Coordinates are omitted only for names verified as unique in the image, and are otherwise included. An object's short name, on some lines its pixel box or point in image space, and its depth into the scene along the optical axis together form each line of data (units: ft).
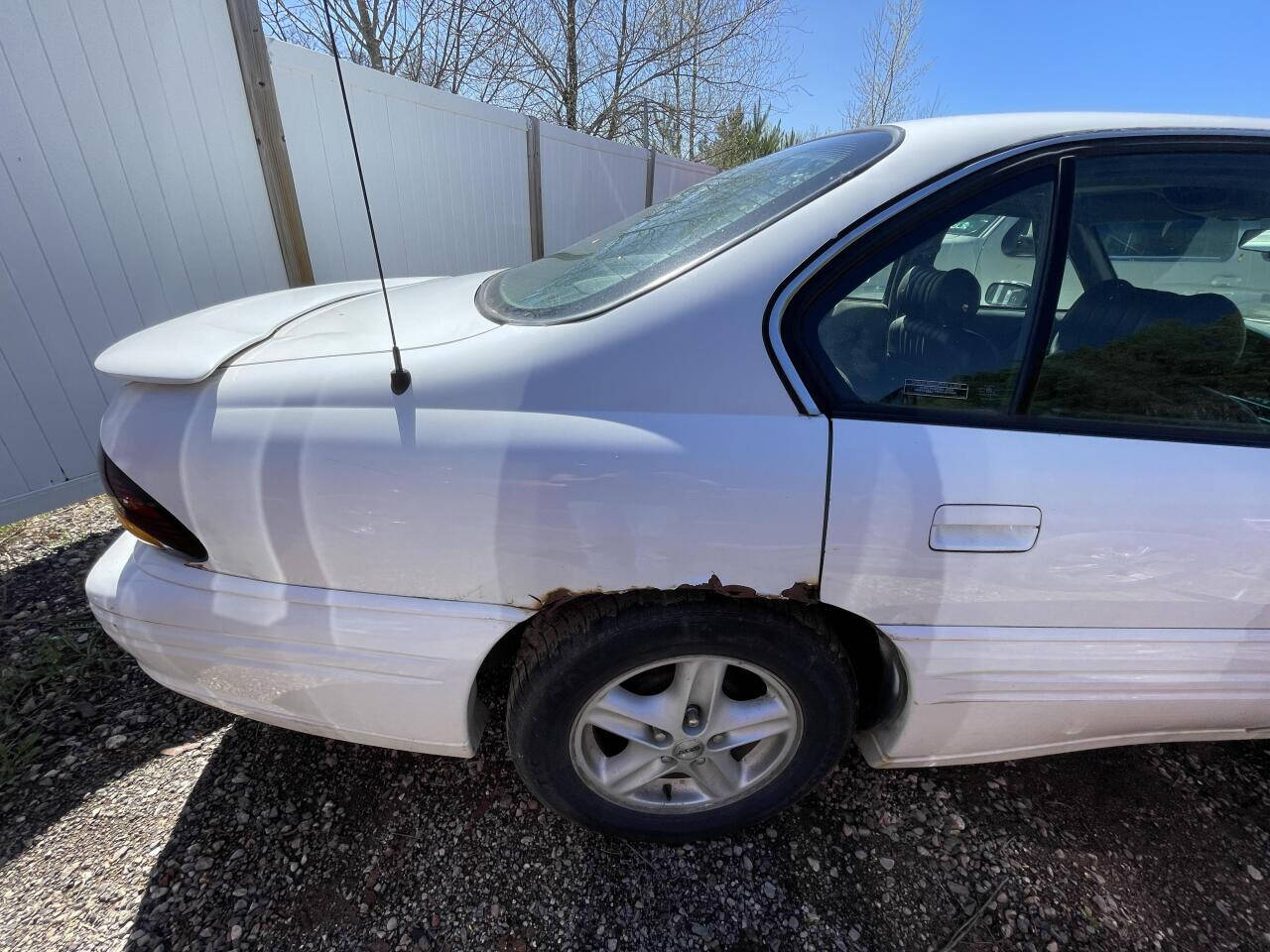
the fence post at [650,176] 31.45
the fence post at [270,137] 11.84
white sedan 4.08
